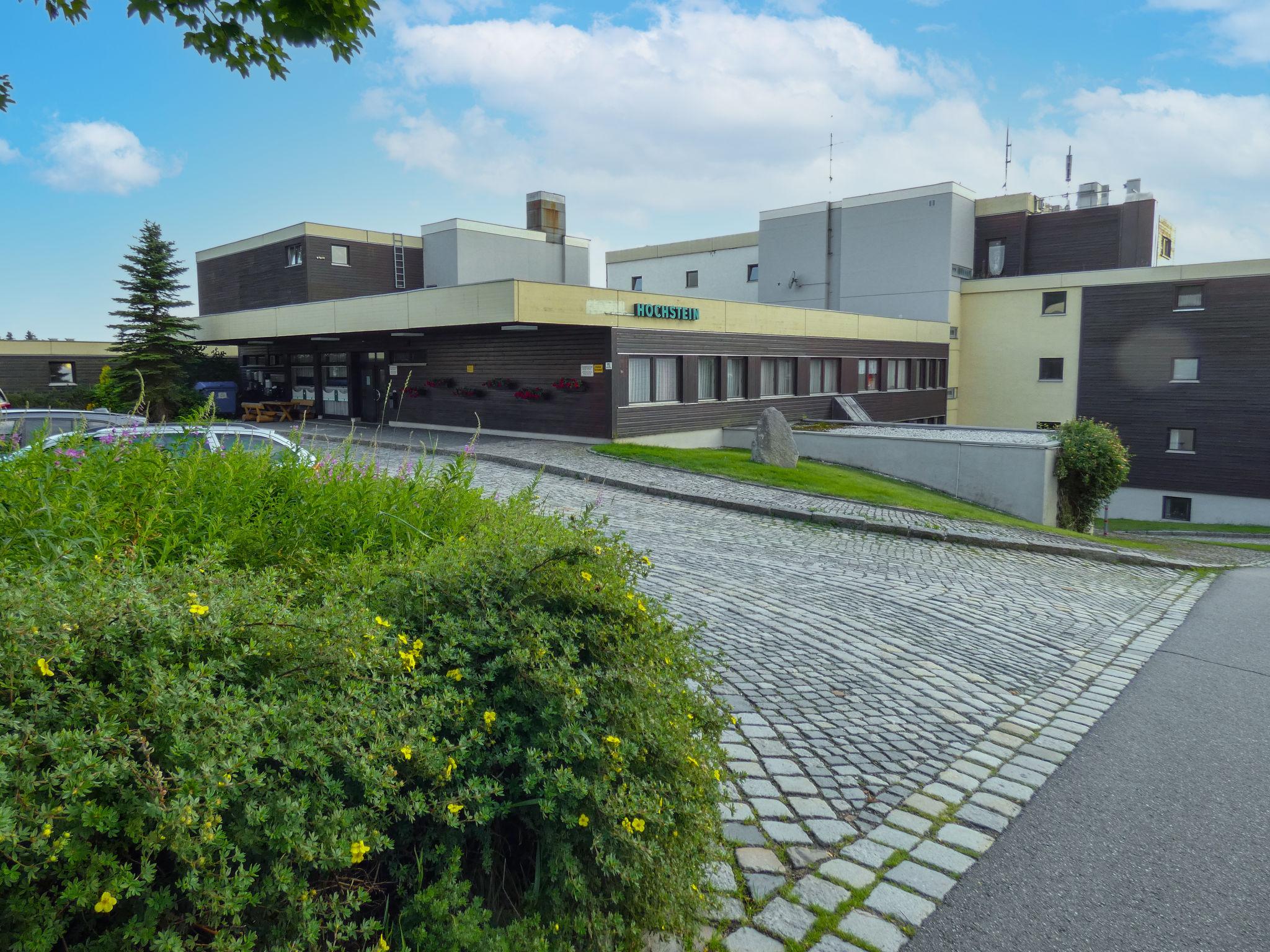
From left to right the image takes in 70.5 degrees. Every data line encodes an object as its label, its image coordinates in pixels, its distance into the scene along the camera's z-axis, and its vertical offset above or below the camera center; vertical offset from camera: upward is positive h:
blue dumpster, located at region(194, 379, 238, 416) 33.09 -0.19
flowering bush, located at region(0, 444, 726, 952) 2.33 -1.10
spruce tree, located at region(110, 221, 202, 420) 32.31 +2.35
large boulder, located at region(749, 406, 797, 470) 20.77 -1.13
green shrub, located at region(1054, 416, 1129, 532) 21.30 -1.76
